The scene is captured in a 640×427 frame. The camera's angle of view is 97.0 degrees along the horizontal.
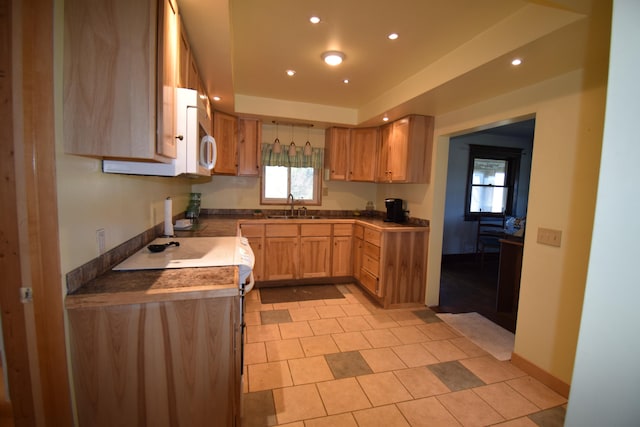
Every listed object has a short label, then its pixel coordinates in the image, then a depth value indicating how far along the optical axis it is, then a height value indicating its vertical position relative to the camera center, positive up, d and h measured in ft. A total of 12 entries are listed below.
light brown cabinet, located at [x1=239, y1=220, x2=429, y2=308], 10.98 -2.75
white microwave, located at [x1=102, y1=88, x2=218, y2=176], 4.78 +0.76
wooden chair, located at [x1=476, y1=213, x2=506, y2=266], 16.58 -2.20
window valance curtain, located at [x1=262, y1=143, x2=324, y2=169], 13.52 +1.49
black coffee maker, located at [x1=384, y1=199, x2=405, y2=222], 12.23 -0.78
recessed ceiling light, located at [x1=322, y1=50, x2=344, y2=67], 7.68 +3.66
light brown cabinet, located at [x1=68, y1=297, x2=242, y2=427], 3.59 -2.38
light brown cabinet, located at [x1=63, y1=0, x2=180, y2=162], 3.36 +1.27
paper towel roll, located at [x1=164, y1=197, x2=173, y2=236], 7.65 -0.94
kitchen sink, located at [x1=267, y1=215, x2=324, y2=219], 13.10 -1.33
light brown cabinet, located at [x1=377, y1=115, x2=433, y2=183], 10.94 +1.75
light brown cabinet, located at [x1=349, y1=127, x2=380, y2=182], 13.56 +1.87
